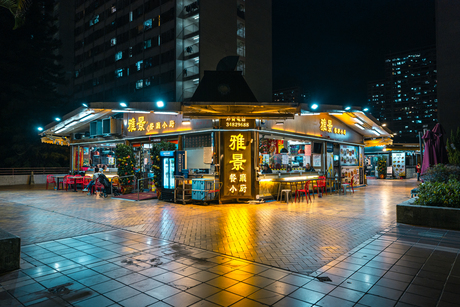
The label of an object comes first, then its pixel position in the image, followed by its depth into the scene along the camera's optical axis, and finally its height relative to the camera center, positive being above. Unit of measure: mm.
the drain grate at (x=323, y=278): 3975 -1638
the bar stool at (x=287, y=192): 11953 -1331
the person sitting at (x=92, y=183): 15219 -1085
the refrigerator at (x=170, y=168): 11961 -266
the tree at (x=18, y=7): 7672 +4269
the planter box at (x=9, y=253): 4262 -1339
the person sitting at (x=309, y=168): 15566 -400
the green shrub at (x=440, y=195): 7074 -891
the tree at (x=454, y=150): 10500 +366
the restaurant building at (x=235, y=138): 11633 +1260
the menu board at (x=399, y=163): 28391 -300
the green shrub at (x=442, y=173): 8820 -412
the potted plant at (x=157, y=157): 12749 +213
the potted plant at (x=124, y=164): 14312 -98
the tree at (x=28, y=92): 25562 +6669
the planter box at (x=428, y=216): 6797 -1377
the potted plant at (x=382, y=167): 28756 -687
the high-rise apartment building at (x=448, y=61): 16969 +5964
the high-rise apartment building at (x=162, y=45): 35719 +15985
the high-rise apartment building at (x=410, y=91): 104750 +26049
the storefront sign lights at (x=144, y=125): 14512 +1962
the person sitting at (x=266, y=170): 12695 -394
